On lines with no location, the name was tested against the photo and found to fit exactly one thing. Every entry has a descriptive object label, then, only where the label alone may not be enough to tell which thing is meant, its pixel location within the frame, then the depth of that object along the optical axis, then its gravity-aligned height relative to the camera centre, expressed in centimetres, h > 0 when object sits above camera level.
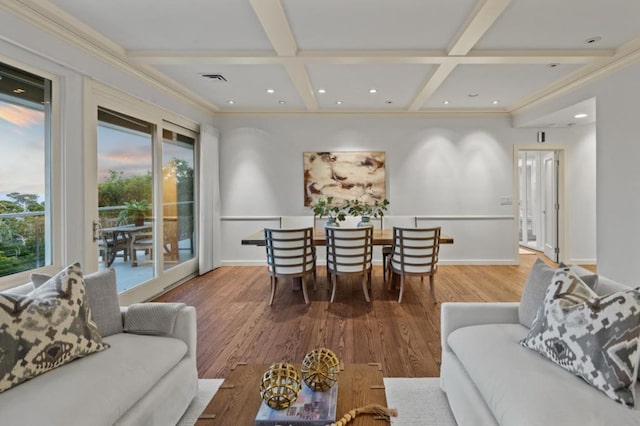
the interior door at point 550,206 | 642 +1
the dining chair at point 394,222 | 531 -25
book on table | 128 -78
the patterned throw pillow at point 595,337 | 137 -56
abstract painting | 628 +58
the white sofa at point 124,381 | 133 -75
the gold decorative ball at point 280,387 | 134 -69
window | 254 +29
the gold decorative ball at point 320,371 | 148 -69
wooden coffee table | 133 -79
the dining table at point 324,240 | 436 -40
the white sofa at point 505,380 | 129 -74
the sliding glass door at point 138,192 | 350 +20
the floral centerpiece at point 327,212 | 477 -6
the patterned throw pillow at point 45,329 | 147 -55
